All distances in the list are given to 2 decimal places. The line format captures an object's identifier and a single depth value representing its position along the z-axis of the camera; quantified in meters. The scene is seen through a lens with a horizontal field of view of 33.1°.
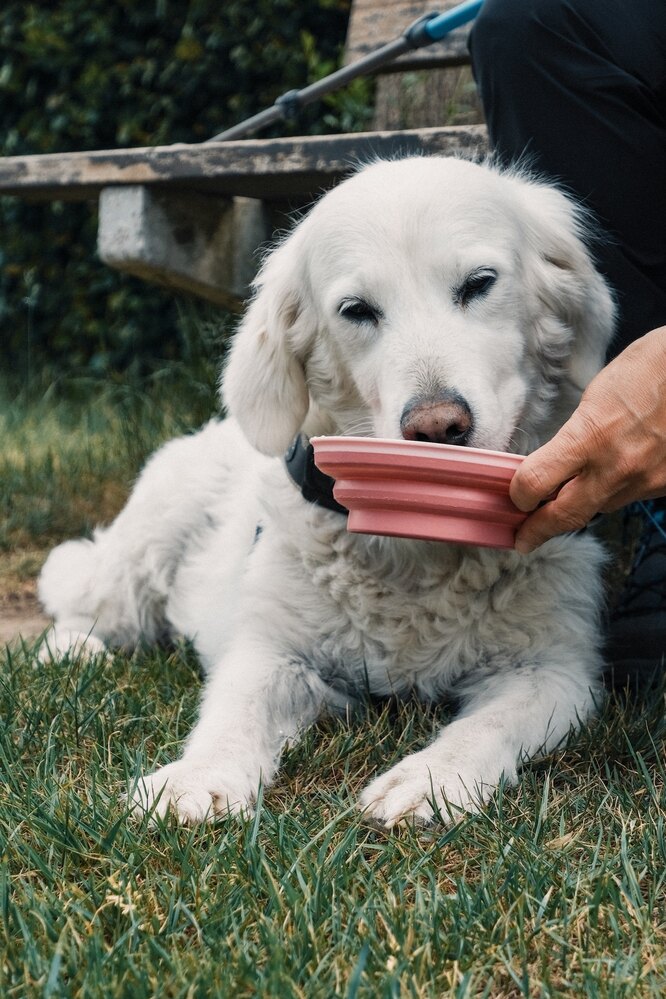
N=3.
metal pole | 3.19
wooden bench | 3.19
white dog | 1.96
